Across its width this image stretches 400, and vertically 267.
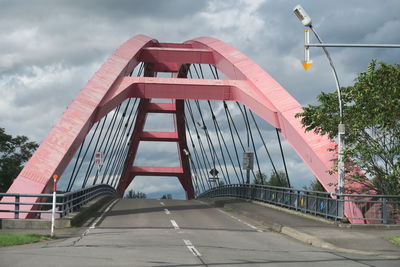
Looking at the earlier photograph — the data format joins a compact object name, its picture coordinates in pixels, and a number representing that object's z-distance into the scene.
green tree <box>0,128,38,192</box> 53.84
